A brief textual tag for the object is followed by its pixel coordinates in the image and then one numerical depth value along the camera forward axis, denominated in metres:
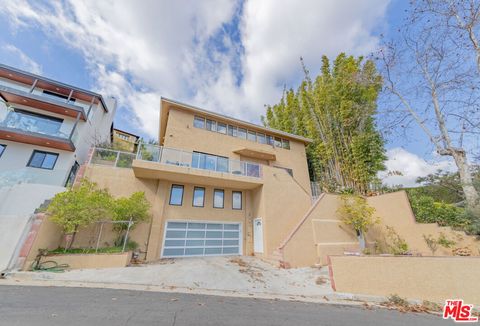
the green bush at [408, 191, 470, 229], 7.67
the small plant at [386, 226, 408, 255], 8.96
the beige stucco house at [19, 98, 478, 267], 9.27
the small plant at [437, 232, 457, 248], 7.49
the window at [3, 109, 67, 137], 11.07
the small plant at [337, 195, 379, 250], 10.26
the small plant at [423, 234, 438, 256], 8.05
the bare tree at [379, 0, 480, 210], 7.75
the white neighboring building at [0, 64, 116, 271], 9.45
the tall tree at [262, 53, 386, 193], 13.20
